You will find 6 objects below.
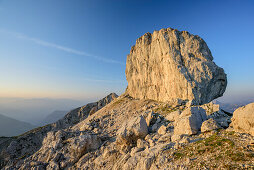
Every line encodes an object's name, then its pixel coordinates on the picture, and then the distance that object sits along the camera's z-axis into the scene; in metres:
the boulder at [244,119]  11.63
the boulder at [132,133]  19.03
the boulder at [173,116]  22.72
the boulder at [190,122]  16.00
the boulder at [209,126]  15.09
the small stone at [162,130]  18.97
